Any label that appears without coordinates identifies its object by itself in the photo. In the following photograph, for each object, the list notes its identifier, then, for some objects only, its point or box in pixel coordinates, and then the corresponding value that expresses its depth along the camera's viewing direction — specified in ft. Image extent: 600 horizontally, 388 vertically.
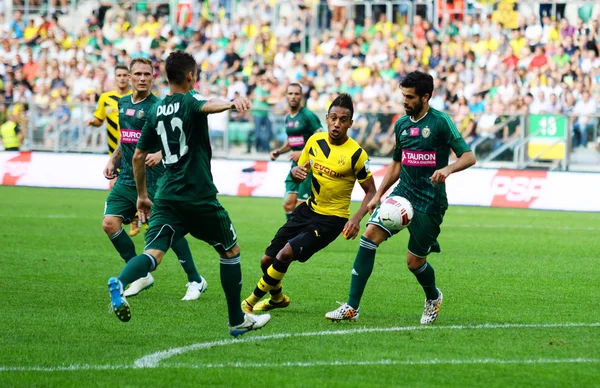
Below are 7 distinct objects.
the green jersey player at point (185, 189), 49.32
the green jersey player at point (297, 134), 104.06
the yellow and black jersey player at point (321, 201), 60.70
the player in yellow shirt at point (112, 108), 81.56
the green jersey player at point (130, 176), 69.00
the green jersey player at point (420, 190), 58.08
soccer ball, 57.57
